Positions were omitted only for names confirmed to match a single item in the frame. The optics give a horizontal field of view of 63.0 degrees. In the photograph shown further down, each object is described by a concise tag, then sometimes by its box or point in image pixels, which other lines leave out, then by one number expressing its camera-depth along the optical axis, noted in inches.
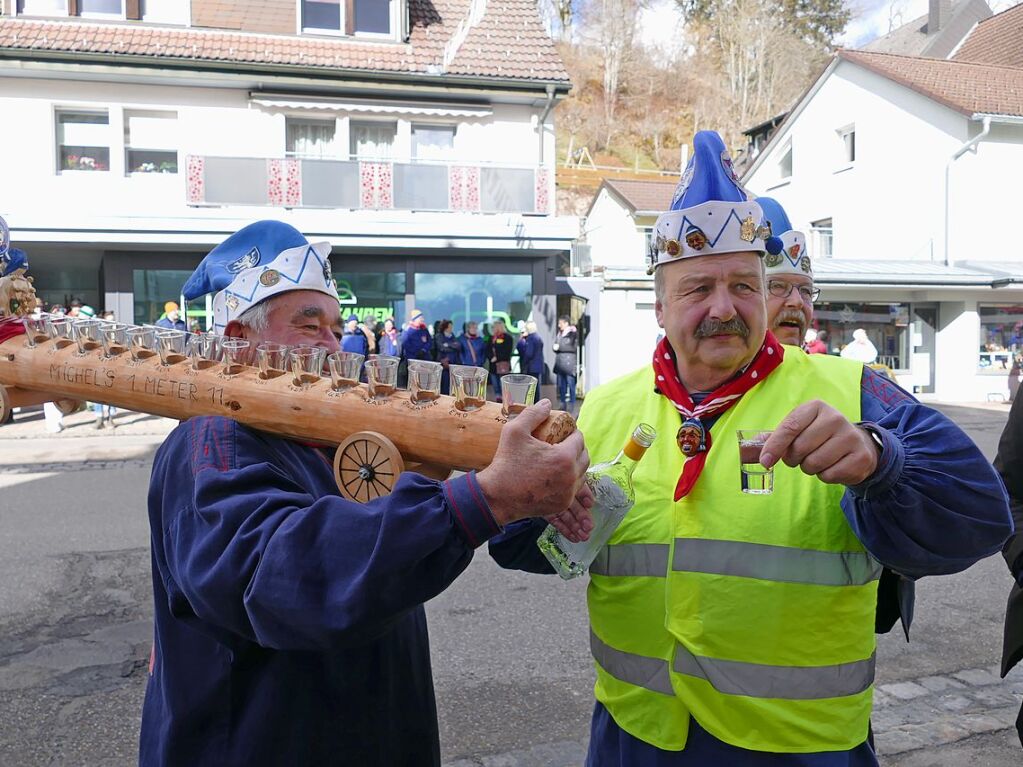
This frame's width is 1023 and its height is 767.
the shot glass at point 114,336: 70.1
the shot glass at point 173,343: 67.8
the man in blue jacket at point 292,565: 47.7
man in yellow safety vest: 64.7
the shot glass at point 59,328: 72.7
